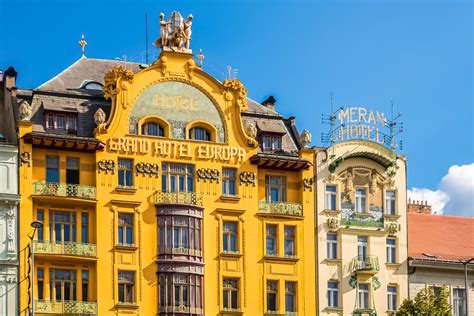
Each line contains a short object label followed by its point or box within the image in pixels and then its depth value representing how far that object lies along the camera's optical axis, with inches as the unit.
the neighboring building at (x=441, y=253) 4028.1
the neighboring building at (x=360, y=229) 3946.9
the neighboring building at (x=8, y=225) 3649.1
